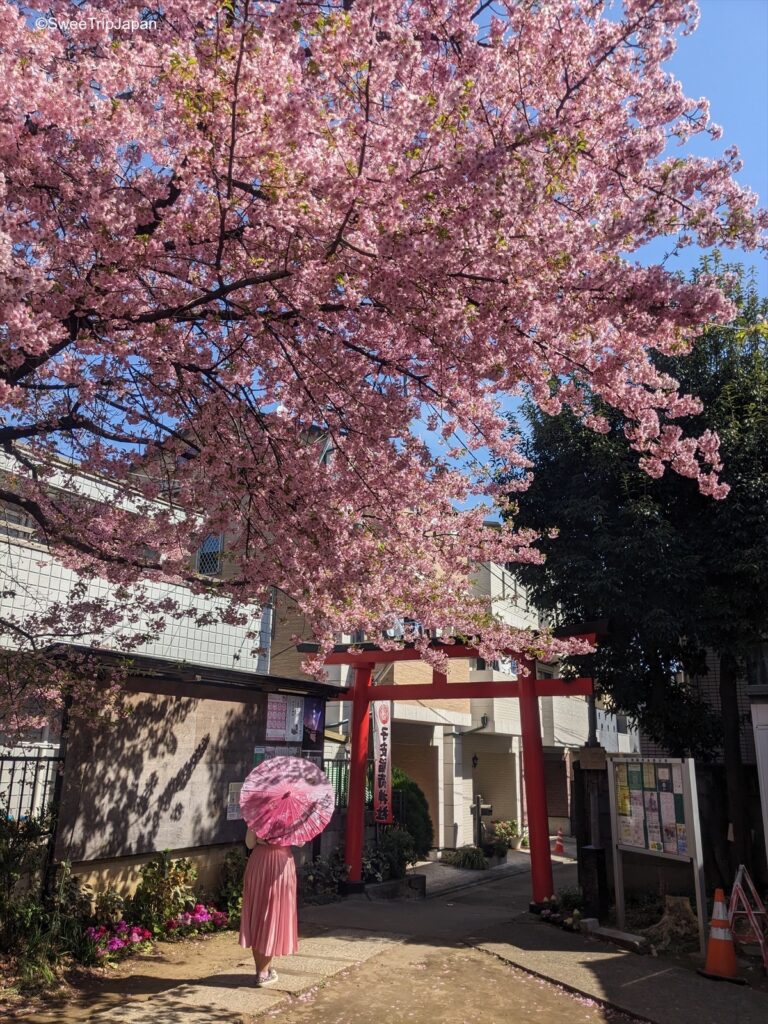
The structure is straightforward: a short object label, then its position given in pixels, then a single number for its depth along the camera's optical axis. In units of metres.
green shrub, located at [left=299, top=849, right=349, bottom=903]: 12.30
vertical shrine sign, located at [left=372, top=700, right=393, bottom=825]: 14.82
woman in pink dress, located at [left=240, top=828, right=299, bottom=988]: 7.22
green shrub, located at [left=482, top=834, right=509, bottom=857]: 20.36
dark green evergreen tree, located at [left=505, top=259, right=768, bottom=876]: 11.59
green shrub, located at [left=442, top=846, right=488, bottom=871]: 19.06
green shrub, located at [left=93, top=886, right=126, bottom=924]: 8.77
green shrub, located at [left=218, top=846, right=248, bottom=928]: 10.37
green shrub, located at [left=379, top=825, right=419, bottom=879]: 14.20
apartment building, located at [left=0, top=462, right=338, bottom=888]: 9.11
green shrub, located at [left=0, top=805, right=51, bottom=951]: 7.66
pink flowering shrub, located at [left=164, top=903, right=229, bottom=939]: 9.32
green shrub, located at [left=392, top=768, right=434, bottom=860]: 18.23
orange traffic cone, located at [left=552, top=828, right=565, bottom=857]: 22.39
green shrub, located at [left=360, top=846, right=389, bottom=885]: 13.60
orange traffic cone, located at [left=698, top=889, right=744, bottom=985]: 8.23
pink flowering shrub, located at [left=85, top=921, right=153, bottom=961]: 8.14
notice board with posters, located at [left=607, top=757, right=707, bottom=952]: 9.37
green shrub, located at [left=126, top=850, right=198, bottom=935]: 9.18
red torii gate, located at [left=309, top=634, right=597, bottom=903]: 11.90
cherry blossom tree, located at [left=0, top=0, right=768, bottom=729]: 4.75
